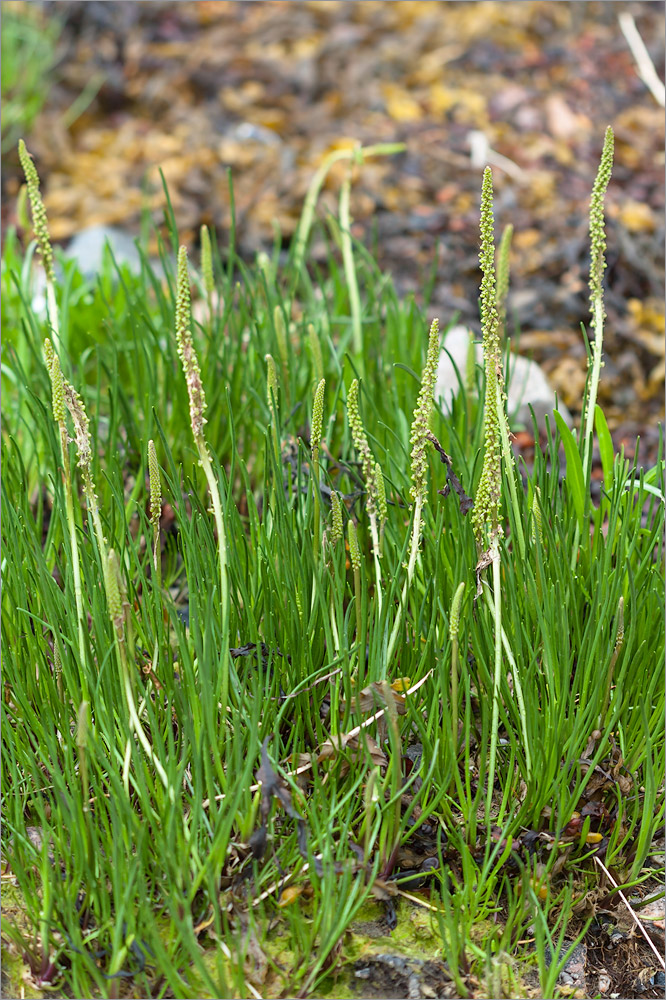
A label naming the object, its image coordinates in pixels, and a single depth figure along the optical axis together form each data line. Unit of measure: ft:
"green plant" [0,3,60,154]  19.98
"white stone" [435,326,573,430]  11.82
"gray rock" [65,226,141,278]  16.53
